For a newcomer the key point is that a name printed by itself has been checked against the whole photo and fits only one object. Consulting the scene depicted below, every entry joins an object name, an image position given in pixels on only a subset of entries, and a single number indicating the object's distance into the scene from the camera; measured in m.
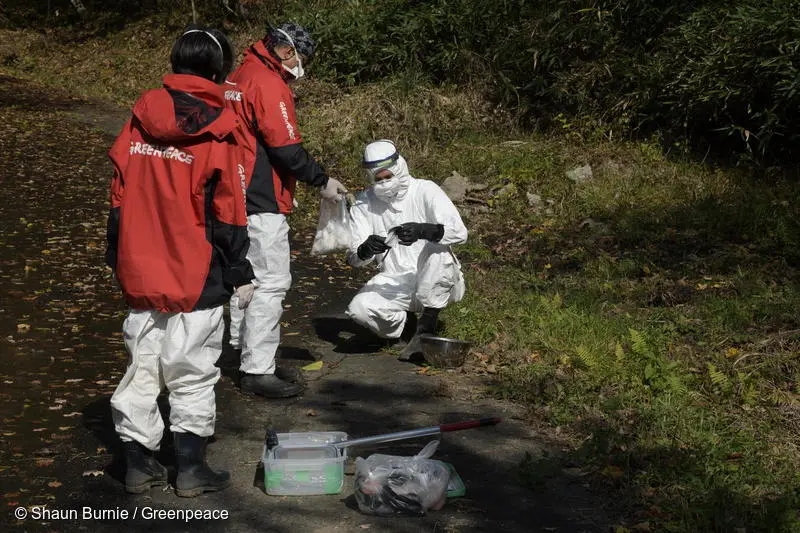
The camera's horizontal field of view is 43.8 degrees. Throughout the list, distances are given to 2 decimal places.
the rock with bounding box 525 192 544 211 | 11.20
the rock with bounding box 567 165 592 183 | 11.62
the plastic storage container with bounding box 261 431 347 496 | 4.88
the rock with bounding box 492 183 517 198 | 11.66
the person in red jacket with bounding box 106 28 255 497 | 4.62
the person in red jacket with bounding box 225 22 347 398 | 6.16
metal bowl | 6.87
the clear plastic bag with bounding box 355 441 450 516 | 4.68
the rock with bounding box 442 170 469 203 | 11.71
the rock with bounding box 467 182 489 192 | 11.87
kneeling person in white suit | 7.00
